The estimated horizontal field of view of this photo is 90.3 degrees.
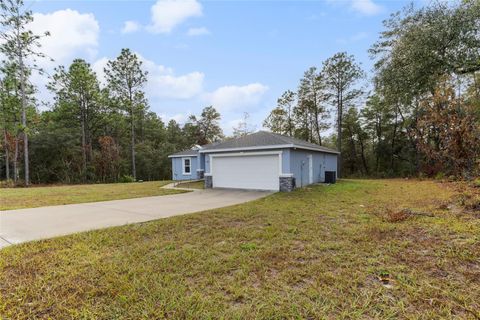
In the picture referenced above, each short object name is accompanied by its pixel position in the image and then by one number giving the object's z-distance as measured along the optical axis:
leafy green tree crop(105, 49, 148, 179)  21.27
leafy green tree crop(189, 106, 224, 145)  34.09
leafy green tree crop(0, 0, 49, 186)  14.78
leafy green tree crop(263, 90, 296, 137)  26.09
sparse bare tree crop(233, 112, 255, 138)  33.17
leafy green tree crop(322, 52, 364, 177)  21.08
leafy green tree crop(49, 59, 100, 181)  20.89
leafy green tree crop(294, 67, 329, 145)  23.44
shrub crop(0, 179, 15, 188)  16.04
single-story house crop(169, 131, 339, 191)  10.62
